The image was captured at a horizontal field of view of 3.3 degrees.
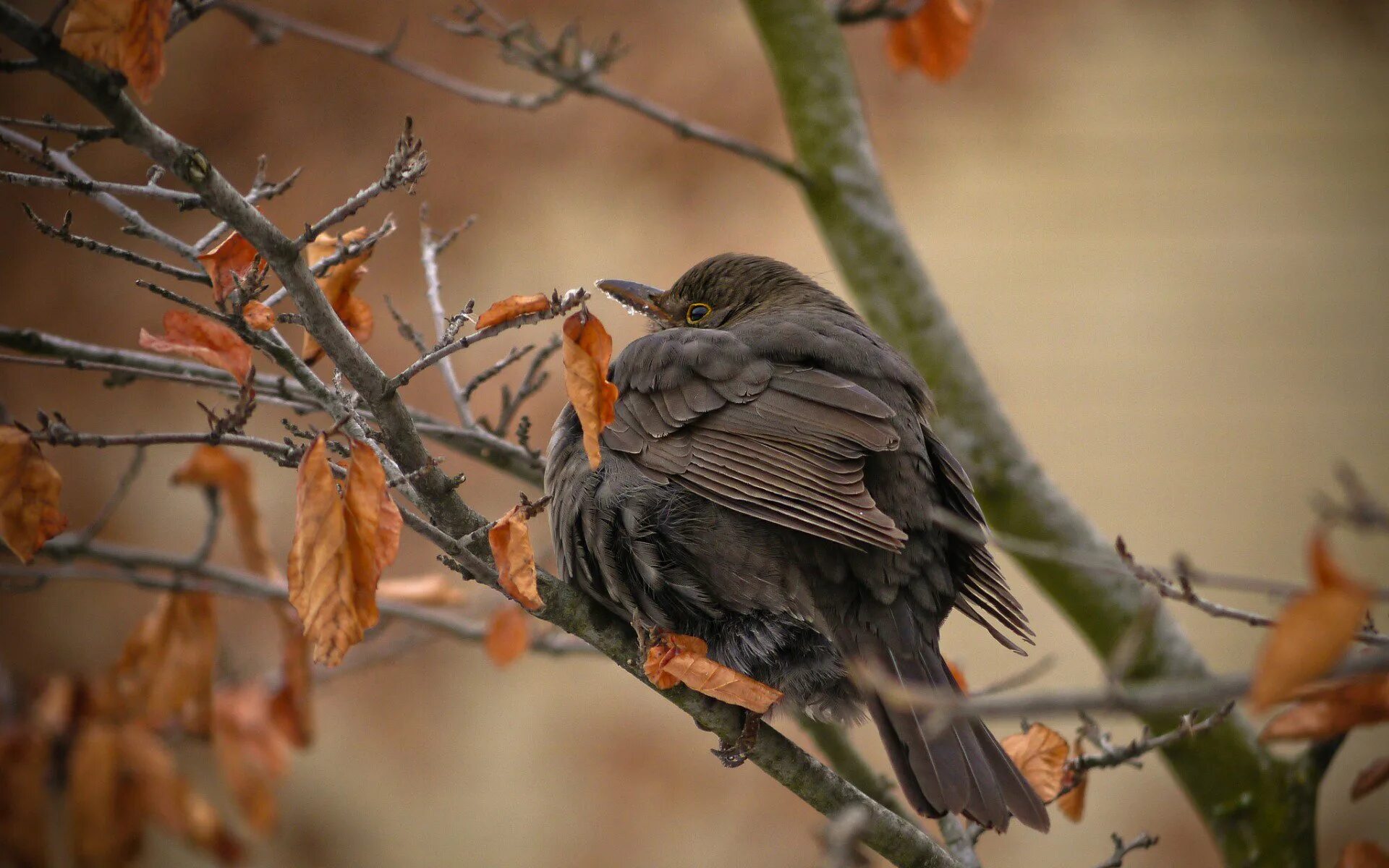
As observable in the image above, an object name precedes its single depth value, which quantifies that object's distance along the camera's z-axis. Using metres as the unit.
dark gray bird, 5.73
